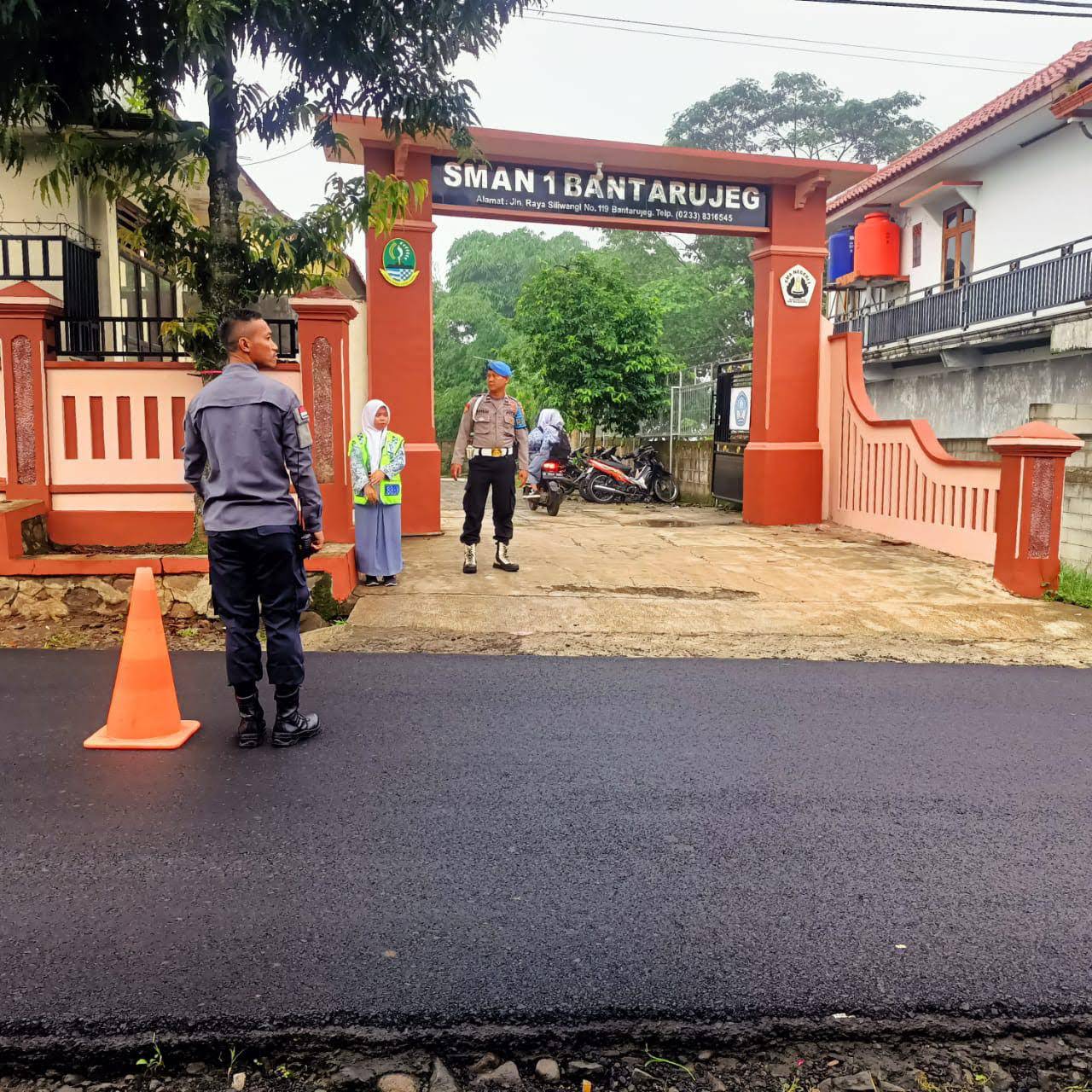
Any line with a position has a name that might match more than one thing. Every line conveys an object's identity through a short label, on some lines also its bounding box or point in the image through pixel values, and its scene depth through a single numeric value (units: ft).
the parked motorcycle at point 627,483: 56.49
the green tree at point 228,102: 20.40
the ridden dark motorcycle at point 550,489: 48.49
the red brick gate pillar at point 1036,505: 26.89
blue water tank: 79.00
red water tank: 75.72
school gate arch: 35.40
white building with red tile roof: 50.75
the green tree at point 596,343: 60.85
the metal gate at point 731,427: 45.83
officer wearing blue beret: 27.86
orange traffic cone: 14.24
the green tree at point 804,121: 119.03
